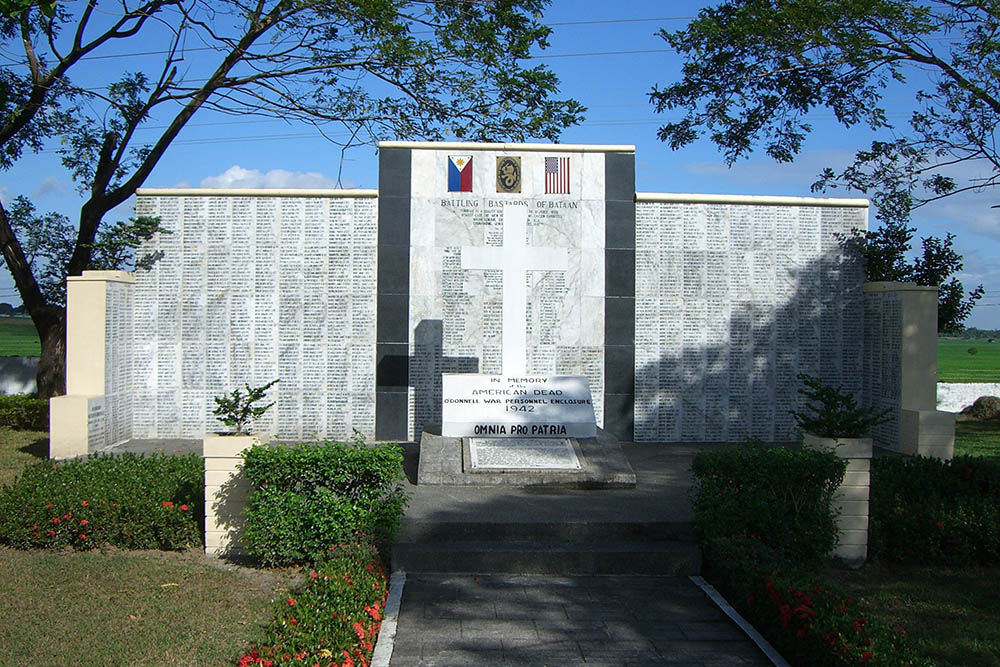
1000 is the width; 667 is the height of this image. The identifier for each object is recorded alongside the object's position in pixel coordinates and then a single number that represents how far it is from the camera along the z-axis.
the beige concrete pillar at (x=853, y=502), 7.87
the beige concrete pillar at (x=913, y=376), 12.89
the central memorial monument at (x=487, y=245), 13.81
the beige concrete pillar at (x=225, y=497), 7.96
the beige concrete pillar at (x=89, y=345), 12.57
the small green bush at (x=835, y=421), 8.38
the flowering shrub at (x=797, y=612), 4.96
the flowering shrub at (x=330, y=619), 4.96
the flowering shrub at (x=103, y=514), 7.94
